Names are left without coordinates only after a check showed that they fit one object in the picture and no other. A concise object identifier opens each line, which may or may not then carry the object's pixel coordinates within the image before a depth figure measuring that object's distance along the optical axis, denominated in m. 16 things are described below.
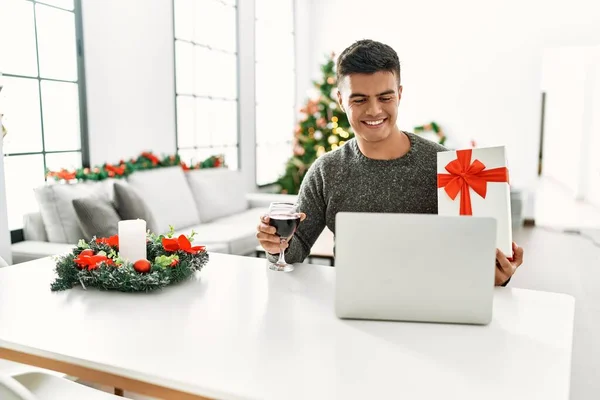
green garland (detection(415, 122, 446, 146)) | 6.80
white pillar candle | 1.44
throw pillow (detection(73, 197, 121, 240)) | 3.01
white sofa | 3.19
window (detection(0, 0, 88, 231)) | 3.31
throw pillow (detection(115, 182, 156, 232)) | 3.40
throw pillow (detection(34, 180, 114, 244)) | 3.18
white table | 0.86
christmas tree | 6.25
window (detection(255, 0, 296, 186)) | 6.42
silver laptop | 1.06
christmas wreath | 1.31
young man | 1.59
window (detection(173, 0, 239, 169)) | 4.96
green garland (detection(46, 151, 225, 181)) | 3.34
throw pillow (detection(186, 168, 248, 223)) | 4.47
